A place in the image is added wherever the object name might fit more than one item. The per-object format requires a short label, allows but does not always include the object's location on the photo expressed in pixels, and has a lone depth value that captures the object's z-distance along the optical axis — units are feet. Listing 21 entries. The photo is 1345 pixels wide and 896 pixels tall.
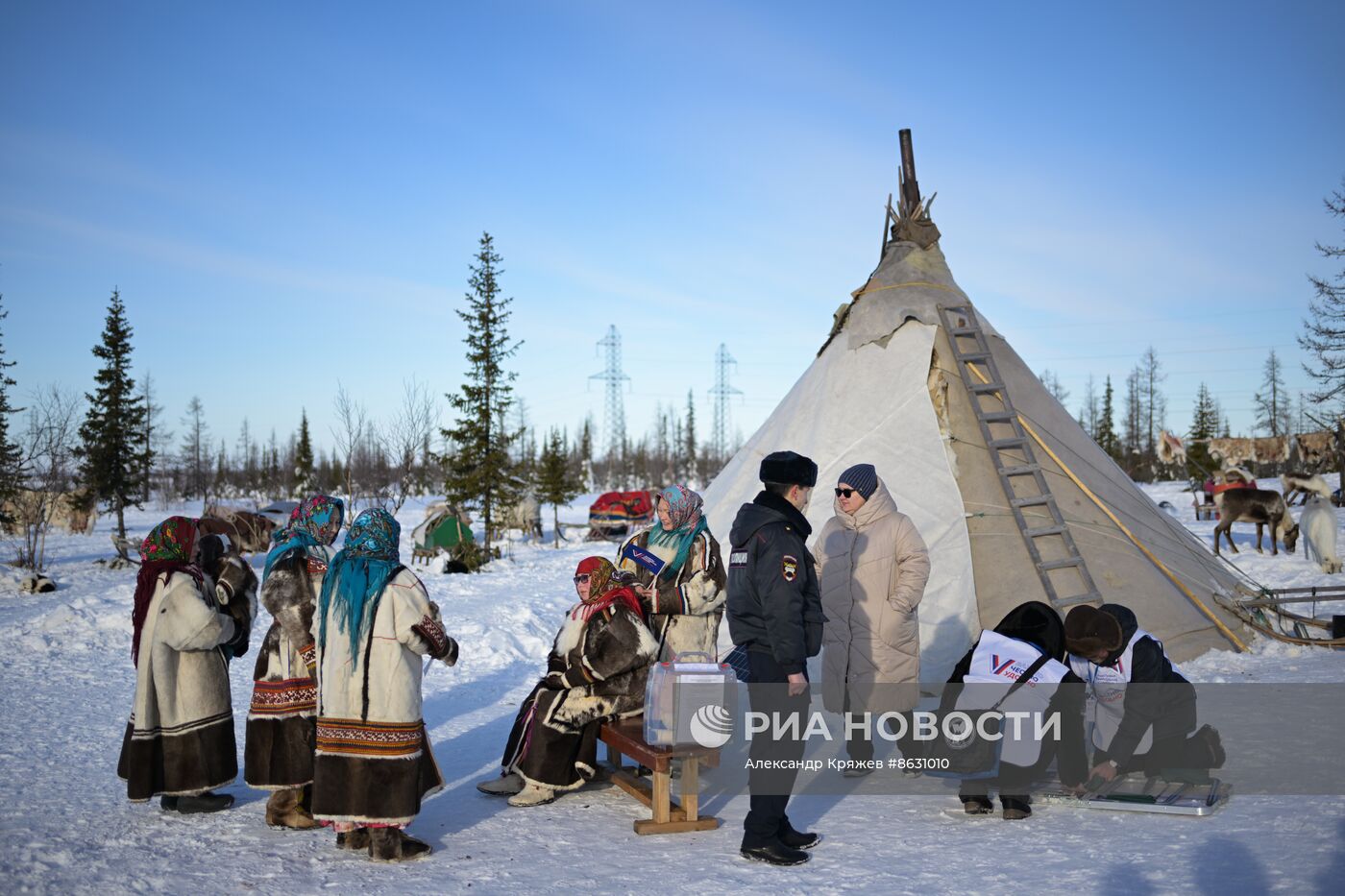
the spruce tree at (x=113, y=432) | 89.10
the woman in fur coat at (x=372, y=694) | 13.74
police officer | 13.60
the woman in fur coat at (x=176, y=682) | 15.48
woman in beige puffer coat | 18.25
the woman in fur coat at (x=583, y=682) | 16.43
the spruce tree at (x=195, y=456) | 188.03
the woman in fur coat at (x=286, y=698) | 15.21
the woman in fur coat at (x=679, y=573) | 17.98
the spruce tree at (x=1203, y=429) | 131.95
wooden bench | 14.76
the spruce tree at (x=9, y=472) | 67.48
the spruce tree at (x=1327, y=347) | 90.53
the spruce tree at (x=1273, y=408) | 181.27
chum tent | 26.18
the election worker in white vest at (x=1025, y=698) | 14.98
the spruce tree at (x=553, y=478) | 116.16
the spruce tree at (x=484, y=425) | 87.56
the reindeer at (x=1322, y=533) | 44.24
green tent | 69.46
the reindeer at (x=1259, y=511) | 52.29
